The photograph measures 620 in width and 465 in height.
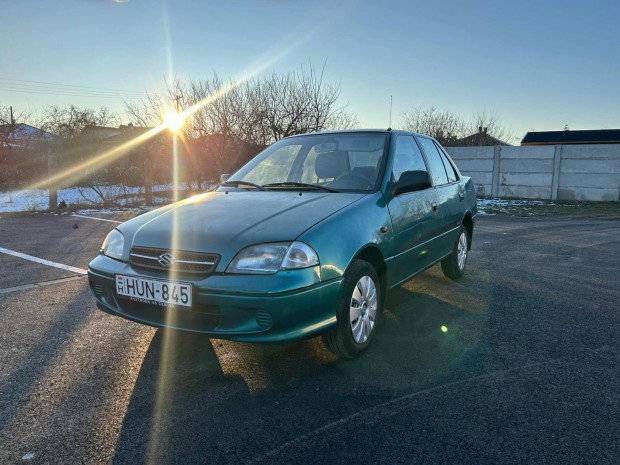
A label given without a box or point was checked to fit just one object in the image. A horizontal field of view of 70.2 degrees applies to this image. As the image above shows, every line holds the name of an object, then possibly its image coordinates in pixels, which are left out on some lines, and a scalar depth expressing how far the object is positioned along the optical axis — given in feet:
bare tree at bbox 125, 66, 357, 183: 58.23
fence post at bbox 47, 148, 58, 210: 42.80
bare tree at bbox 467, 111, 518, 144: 107.24
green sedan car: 8.05
